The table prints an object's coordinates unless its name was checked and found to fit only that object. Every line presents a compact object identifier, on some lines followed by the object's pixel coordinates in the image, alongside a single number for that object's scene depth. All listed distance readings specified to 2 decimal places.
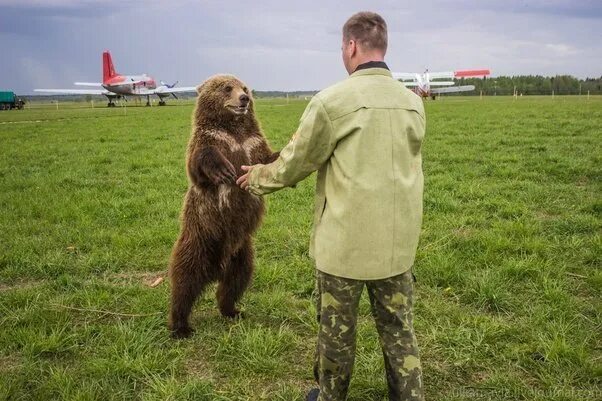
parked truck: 65.75
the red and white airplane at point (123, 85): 75.00
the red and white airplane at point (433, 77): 69.41
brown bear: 4.22
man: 2.81
